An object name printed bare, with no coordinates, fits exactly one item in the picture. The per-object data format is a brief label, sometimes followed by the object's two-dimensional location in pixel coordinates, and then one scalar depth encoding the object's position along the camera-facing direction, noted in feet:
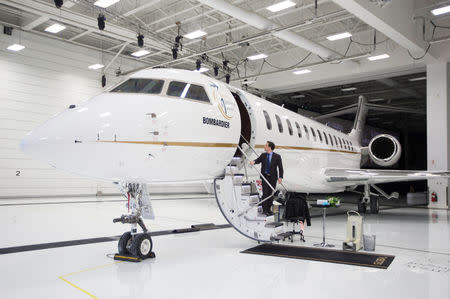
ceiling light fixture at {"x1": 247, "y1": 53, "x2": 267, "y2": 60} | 57.44
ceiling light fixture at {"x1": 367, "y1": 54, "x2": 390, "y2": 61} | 55.98
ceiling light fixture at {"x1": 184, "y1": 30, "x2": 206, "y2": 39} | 49.11
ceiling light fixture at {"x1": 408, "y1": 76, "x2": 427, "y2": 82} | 74.95
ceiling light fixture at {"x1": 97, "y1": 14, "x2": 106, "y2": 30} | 45.80
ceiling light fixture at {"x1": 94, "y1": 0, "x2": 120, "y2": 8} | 39.88
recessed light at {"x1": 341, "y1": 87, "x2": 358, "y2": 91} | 86.60
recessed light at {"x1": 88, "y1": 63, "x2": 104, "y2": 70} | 65.61
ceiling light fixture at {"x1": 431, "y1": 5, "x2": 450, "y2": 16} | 41.53
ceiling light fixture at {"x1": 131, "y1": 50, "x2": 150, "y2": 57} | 58.88
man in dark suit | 25.57
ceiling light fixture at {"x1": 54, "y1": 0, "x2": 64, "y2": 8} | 41.44
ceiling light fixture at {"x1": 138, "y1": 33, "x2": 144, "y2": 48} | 52.70
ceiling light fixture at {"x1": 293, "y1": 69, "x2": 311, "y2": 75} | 65.87
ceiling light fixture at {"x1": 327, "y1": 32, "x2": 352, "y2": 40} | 48.20
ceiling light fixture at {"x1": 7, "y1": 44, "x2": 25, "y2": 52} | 56.49
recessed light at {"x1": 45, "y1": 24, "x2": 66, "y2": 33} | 51.98
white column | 57.11
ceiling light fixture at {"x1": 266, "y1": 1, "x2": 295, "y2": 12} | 39.78
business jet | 17.70
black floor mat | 20.20
